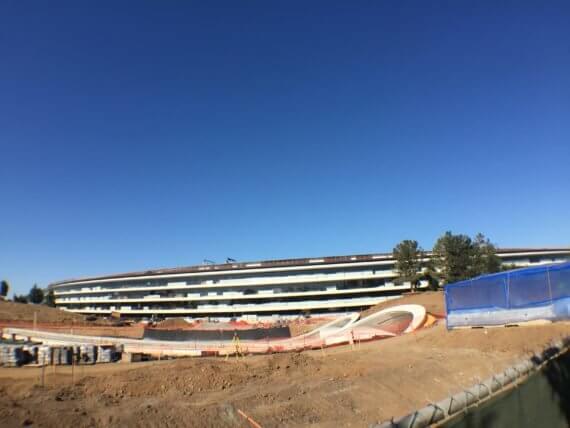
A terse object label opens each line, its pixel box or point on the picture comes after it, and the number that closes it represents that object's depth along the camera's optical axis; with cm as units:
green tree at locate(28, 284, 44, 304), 14574
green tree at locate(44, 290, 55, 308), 12836
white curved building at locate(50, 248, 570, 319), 7612
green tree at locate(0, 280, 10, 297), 13788
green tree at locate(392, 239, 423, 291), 6850
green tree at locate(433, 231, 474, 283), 6228
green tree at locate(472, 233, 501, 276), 6203
